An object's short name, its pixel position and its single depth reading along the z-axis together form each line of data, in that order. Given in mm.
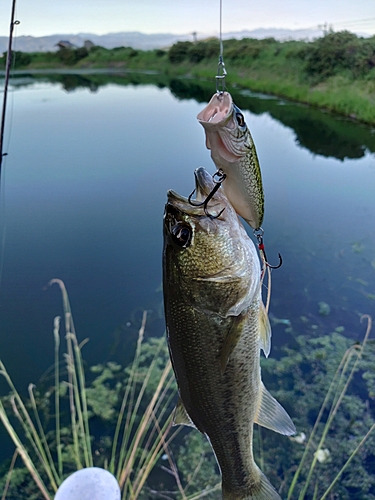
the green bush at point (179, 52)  25869
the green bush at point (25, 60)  28125
